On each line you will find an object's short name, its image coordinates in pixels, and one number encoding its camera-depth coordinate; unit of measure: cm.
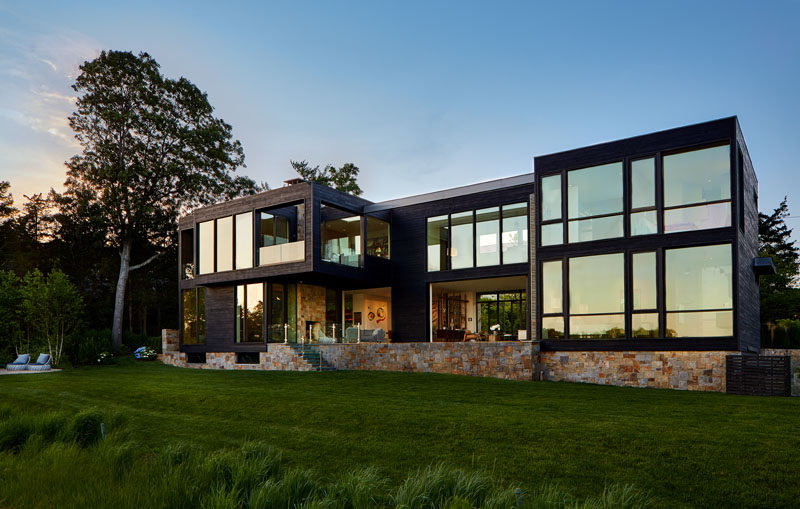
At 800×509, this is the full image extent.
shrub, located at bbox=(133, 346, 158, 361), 2638
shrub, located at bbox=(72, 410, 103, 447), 789
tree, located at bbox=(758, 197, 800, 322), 2770
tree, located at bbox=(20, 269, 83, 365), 2098
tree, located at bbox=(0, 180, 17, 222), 3728
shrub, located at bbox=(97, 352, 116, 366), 2272
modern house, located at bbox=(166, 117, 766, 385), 1415
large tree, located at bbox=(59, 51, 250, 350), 2867
